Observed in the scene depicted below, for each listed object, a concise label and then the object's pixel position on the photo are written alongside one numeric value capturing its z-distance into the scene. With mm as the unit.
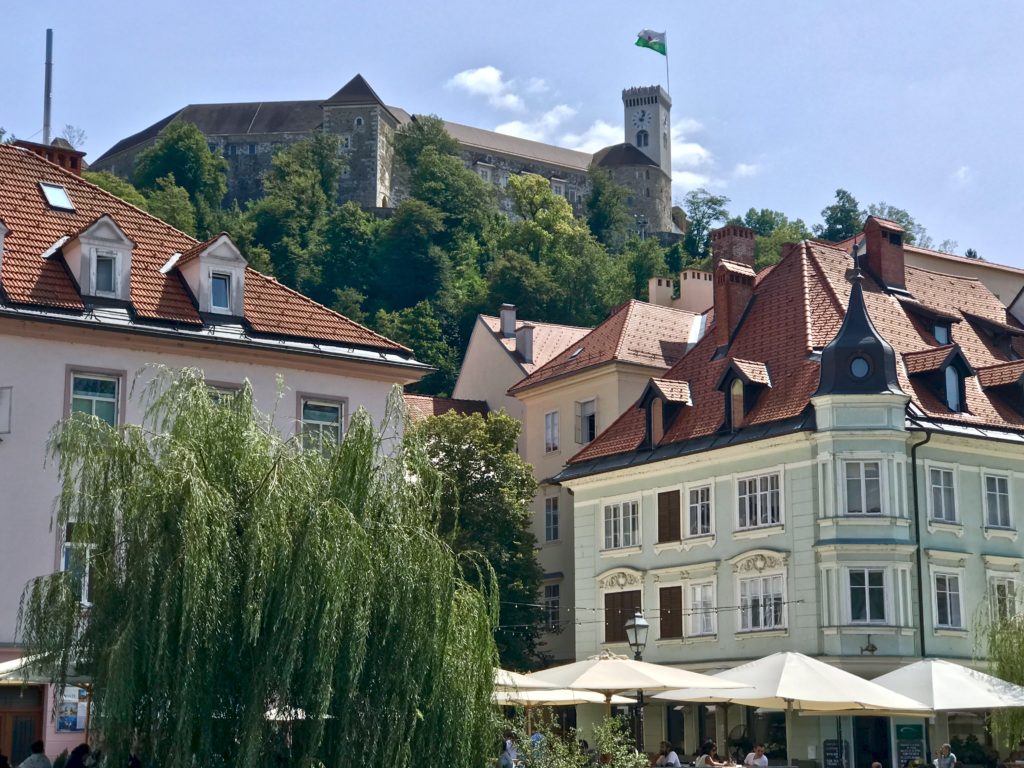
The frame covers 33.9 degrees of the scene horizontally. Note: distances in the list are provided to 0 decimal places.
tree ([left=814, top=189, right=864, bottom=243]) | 121188
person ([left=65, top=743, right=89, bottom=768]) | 19422
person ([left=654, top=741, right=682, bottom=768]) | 26906
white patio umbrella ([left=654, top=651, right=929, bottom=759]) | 26219
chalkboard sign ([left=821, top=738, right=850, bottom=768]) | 36438
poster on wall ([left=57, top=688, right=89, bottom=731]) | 26750
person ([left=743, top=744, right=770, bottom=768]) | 28234
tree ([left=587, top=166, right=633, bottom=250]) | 150125
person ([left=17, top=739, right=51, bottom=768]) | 20859
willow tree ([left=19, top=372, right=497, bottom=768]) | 18906
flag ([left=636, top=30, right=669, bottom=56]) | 176875
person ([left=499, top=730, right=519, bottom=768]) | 23344
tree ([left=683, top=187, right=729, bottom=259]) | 138438
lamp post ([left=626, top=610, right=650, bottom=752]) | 28438
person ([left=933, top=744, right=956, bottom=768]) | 28312
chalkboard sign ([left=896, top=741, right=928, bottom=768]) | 36469
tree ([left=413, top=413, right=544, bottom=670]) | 47125
